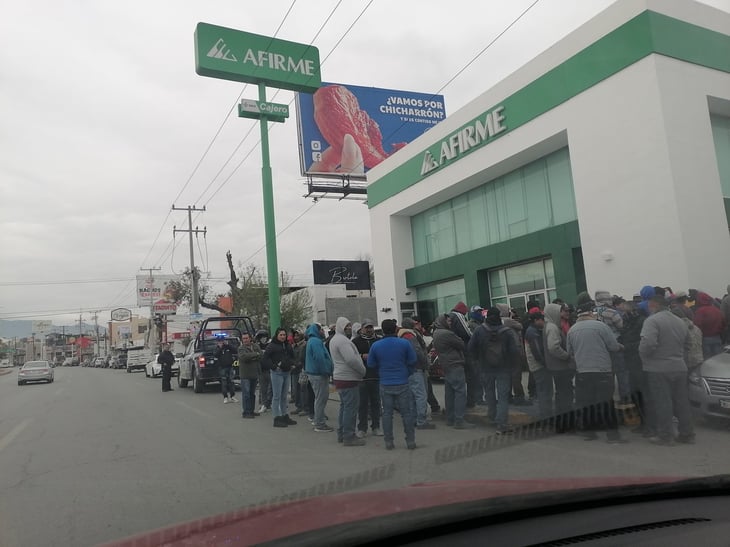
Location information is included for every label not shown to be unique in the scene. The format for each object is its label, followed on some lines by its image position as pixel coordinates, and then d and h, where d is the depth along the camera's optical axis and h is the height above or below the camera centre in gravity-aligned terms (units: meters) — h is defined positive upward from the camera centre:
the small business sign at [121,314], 84.59 +4.85
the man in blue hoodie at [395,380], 7.38 -0.76
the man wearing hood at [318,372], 9.14 -0.69
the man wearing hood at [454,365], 8.66 -0.72
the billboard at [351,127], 31.69 +11.99
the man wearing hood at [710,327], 8.72 -0.45
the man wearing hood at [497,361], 8.12 -0.68
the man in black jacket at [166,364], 18.53 -0.75
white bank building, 13.07 +4.15
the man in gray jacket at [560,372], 7.84 -0.88
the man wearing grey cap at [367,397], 8.48 -1.11
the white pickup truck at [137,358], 46.22 -1.18
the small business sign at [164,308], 58.91 +3.65
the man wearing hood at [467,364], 9.65 -0.81
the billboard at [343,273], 42.94 +4.34
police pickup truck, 16.78 -0.38
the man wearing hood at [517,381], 9.67 -1.20
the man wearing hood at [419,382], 8.98 -0.98
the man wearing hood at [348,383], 7.95 -0.80
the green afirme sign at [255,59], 18.73 +9.73
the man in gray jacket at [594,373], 7.23 -0.84
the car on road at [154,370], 29.35 -1.48
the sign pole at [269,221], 18.77 +3.93
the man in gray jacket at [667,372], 6.76 -0.85
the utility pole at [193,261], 40.16 +5.91
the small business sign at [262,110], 19.58 +7.95
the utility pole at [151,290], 60.71 +5.99
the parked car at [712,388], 7.00 -1.14
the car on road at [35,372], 30.05 -1.10
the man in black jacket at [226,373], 14.28 -0.93
